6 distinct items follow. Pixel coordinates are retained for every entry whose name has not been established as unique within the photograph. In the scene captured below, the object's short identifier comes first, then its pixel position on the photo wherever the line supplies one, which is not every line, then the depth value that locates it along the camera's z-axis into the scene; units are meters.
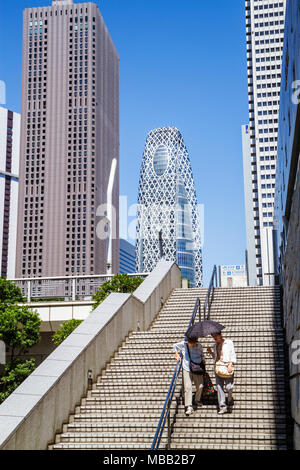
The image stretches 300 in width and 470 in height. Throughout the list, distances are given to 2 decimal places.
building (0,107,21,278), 149.50
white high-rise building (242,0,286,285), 102.94
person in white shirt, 7.96
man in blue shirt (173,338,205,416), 8.19
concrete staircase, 7.54
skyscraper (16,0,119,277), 141.00
